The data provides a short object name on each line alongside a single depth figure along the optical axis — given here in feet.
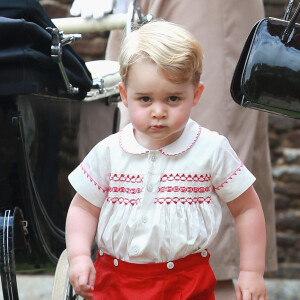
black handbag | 14.43
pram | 15.87
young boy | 14.83
